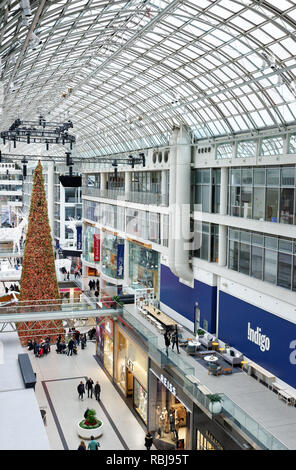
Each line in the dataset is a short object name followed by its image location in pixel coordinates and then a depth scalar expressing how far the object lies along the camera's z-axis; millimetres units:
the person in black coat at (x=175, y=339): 23547
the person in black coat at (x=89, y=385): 26922
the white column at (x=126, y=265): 44062
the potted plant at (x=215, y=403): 17281
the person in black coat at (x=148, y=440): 21125
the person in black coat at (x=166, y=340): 23030
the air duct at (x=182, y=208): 30703
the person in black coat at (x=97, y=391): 26469
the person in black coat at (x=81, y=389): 26234
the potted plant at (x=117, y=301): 29609
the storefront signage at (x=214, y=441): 17170
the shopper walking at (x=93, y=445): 19703
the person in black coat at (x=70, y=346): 33750
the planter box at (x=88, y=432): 22109
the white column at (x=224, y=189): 27438
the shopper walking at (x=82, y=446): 19189
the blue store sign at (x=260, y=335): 21453
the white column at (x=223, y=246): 27641
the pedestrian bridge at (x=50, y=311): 28000
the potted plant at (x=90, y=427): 22125
